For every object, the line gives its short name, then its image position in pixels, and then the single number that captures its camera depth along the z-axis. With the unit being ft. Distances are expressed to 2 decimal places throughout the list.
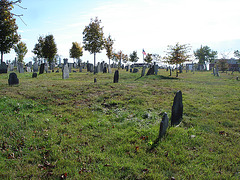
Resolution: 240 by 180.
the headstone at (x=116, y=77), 55.16
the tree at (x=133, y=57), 261.65
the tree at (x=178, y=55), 92.94
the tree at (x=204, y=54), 280.51
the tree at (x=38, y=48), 143.17
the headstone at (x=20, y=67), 92.75
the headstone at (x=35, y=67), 93.50
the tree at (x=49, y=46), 132.05
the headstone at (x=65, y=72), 66.23
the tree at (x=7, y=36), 84.30
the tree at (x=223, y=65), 138.73
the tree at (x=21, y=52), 182.66
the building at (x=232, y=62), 252.83
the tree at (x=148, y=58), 232.94
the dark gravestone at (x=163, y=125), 20.36
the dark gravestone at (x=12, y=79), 43.52
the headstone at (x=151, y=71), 82.69
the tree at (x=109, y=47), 167.22
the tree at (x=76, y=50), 197.36
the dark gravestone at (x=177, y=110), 24.54
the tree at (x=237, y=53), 231.30
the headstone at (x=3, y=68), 79.77
